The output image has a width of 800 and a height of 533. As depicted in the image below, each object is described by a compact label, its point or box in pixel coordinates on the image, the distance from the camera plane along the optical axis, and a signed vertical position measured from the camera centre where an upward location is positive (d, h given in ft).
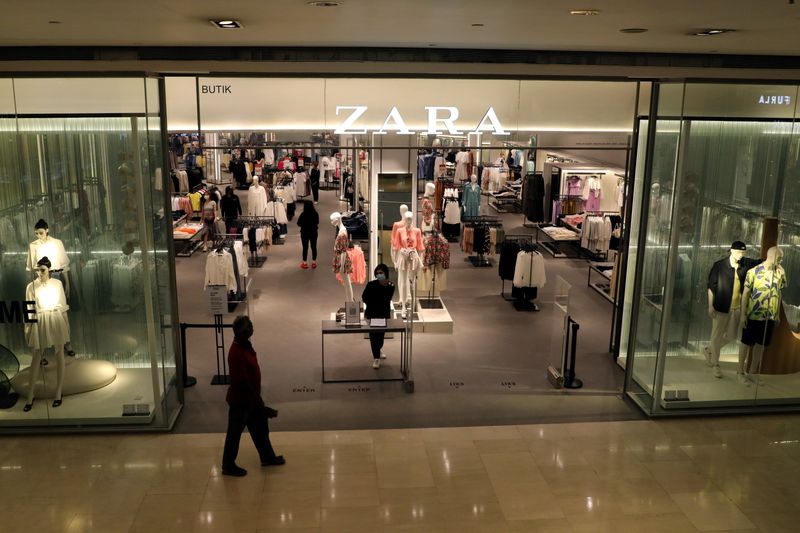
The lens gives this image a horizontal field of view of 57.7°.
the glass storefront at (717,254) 23.86 -3.63
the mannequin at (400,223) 33.12 -3.68
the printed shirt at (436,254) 35.24 -5.38
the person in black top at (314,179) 65.98 -3.53
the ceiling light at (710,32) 18.76 +2.99
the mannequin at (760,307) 24.75 -5.41
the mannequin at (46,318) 22.84 -5.73
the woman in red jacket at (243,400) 19.80 -7.10
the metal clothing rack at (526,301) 37.40 -8.16
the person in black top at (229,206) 50.06 -4.61
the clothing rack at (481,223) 46.98 -5.17
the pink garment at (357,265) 32.65 -5.57
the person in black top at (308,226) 44.68 -5.27
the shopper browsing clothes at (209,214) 48.73 -5.12
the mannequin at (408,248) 32.86 -4.82
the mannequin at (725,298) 24.84 -5.13
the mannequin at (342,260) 32.17 -5.24
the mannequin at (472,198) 55.01 -4.14
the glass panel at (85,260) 22.26 -3.90
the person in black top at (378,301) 28.73 -6.26
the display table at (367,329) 27.58 -7.09
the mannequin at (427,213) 38.70 -3.76
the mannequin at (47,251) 22.67 -3.61
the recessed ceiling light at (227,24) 17.76 +2.81
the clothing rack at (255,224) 45.44 -5.30
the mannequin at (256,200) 51.19 -4.29
